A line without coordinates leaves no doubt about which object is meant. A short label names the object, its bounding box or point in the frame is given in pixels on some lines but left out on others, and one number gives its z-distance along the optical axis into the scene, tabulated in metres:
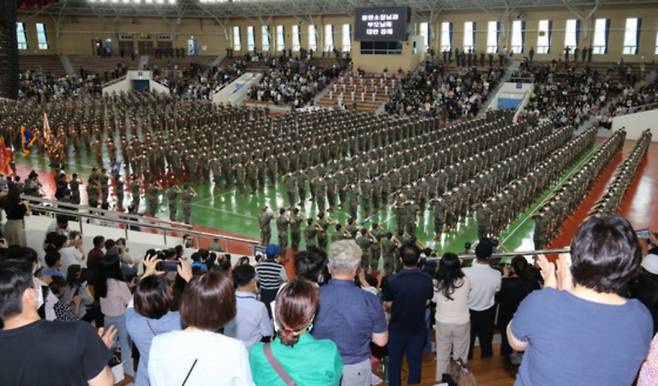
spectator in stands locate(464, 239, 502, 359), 4.12
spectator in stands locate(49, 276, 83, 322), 3.47
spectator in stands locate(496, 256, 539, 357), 4.47
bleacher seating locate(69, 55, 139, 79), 39.72
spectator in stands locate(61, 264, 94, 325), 4.62
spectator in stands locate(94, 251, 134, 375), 4.29
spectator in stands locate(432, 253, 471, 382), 3.77
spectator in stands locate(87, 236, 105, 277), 5.00
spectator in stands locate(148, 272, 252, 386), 2.11
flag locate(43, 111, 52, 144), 17.80
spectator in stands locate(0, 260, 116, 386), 1.92
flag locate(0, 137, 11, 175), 14.05
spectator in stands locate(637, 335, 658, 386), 1.98
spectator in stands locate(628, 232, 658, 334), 3.23
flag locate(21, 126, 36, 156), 18.50
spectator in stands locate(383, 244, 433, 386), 3.62
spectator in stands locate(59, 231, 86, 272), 5.73
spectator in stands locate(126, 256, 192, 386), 2.71
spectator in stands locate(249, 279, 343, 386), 2.15
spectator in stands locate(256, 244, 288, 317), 4.33
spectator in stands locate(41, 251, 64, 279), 4.91
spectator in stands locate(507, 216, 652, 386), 1.85
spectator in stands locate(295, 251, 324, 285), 3.60
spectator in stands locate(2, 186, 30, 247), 6.96
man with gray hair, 2.75
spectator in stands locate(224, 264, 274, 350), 3.21
